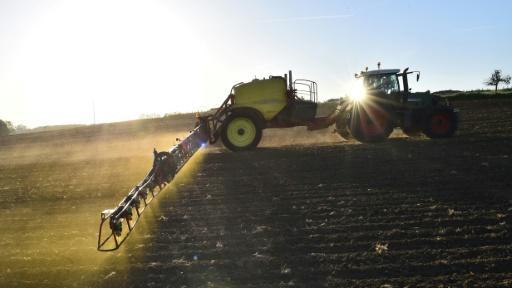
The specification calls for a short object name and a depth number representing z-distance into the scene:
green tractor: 13.39
